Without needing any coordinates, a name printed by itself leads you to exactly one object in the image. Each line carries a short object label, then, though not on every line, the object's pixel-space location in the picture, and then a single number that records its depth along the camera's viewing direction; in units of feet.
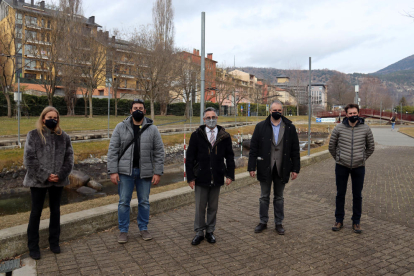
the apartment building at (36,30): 107.24
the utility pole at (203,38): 36.32
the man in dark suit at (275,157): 16.83
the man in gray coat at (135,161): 15.20
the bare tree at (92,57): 115.14
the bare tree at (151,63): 107.76
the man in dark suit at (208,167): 15.35
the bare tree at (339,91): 313.94
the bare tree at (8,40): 104.66
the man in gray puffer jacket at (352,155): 17.08
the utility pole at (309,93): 45.28
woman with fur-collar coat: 13.48
